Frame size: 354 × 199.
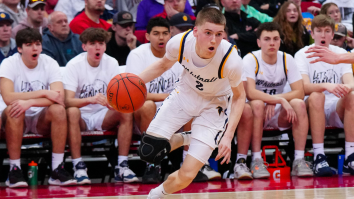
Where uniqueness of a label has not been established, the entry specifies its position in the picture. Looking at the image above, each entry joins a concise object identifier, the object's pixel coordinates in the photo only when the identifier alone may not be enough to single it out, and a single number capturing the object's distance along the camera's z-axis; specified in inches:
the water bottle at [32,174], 435.1
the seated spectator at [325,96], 461.4
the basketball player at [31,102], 422.3
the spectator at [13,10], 569.0
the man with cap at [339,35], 561.3
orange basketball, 326.6
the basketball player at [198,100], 313.4
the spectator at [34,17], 548.1
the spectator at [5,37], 504.2
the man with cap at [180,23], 513.0
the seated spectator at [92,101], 438.9
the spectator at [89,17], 578.6
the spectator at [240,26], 573.0
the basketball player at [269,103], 452.8
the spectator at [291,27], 566.6
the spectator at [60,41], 518.9
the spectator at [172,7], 583.2
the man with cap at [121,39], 553.3
